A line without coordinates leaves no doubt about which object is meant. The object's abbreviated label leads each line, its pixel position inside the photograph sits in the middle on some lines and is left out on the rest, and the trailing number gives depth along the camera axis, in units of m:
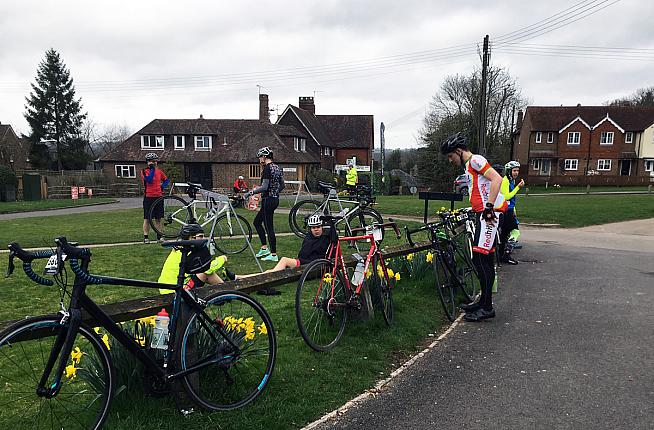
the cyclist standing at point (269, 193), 8.48
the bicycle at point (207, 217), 8.80
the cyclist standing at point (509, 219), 8.88
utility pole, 26.84
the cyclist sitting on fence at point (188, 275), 4.05
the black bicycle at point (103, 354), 2.75
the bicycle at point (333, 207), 10.30
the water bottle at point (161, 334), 3.29
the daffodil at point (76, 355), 3.05
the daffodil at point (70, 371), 3.01
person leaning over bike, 5.47
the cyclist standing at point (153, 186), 10.38
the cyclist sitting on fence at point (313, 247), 6.45
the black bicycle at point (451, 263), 5.93
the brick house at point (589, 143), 54.81
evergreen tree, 50.06
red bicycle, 4.45
